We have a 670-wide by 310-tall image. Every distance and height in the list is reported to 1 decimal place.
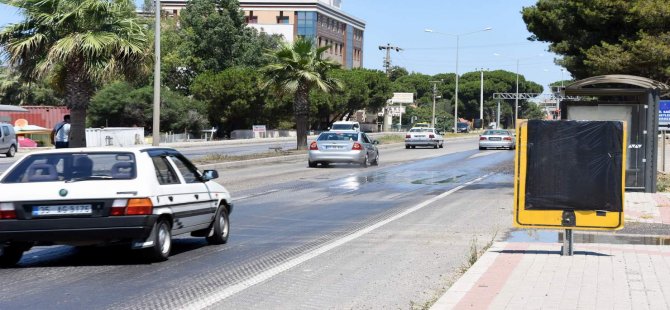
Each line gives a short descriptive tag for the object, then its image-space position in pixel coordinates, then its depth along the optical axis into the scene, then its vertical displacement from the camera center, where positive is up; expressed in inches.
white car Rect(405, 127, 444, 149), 2298.2 -26.8
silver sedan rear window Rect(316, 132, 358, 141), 1348.4 -15.1
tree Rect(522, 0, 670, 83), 1155.3 +130.6
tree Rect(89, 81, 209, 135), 2714.1 +41.6
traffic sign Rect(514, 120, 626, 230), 417.4 -19.6
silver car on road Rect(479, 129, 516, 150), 2202.3 -28.1
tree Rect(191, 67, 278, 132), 3006.9 +98.3
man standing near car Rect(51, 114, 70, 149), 907.4 -12.5
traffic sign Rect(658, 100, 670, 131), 1245.1 +21.9
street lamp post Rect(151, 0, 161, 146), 1211.9 +53.2
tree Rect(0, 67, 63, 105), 3405.5 +102.9
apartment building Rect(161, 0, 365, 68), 4655.5 +558.7
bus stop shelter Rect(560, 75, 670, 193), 828.6 +12.7
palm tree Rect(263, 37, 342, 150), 1786.4 +108.7
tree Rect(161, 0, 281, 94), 3373.5 +292.9
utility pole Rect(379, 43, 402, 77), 4640.8 +381.9
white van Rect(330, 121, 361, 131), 2827.0 +0.2
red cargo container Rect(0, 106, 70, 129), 2691.9 +18.9
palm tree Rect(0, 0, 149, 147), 1049.5 +87.9
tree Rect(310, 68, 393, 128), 3828.7 +130.0
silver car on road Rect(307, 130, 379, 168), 1328.7 -32.6
